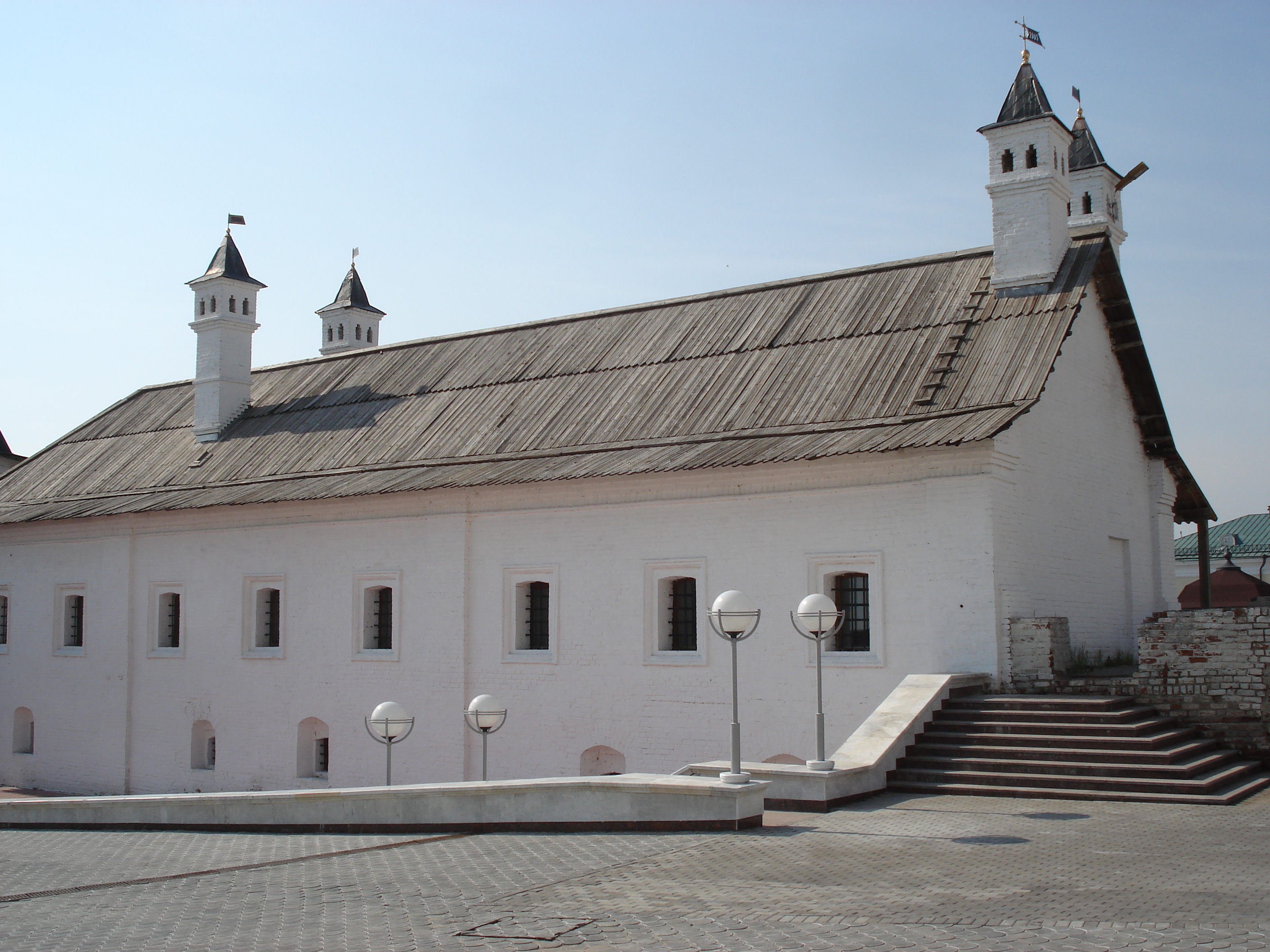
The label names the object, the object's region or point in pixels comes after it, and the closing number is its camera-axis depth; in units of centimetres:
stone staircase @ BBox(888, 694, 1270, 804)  1349
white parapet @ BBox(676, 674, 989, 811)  1284
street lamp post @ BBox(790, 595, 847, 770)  1406
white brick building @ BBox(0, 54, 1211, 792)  1812
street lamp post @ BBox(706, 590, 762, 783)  1242
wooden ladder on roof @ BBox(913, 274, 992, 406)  1867
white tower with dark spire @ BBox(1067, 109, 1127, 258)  2452
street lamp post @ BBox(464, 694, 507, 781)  1636
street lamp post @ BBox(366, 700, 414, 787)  1636
